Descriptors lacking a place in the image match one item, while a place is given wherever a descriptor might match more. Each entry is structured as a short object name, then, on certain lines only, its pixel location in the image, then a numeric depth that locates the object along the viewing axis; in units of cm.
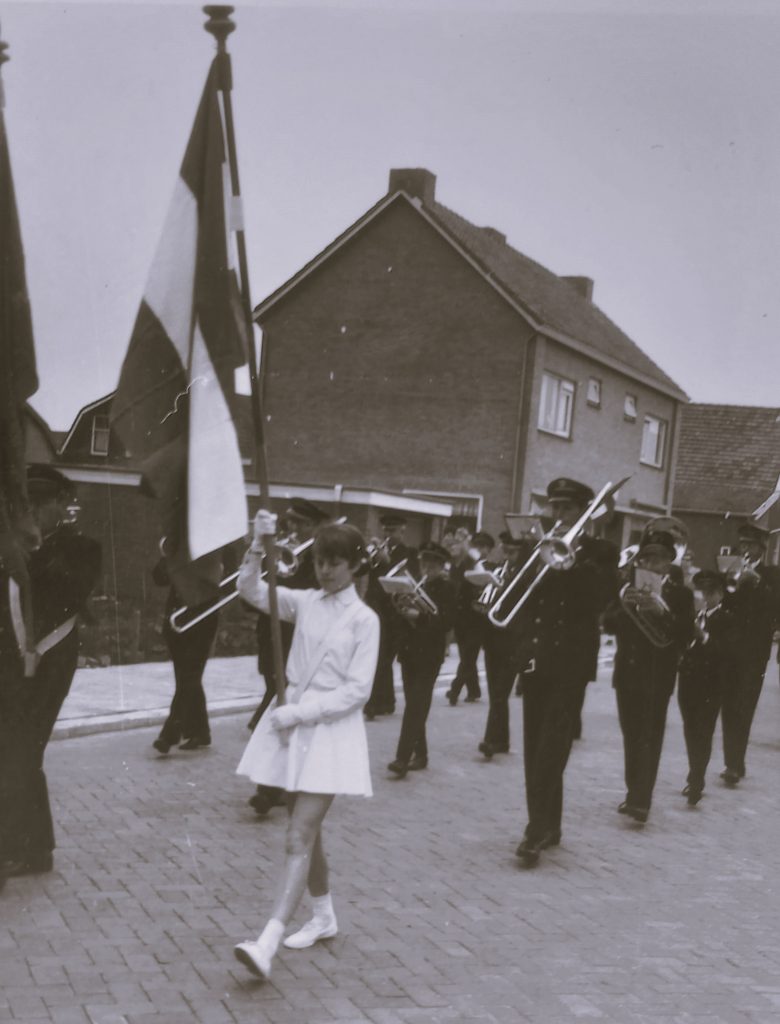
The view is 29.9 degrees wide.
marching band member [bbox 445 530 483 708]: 1490
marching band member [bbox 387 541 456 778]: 1028
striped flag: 560
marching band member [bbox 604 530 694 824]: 907
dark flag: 641
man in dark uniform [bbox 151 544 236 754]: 1068
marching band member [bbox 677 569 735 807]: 997
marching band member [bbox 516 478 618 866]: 788
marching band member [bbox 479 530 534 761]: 866
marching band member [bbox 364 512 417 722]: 1272
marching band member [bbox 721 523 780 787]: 1110
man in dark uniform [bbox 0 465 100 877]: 674
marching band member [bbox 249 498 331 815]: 851
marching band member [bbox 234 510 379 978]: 553
